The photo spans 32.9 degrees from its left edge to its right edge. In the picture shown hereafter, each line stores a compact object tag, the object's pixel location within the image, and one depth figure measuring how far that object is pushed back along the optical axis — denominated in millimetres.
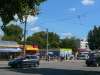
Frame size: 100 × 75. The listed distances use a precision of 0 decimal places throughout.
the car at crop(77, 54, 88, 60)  48058
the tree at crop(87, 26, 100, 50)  58310
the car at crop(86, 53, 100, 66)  24088
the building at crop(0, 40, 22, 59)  38732
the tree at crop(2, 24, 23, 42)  50474
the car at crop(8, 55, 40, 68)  21560
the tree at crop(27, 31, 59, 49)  69270
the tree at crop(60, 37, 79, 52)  68791
